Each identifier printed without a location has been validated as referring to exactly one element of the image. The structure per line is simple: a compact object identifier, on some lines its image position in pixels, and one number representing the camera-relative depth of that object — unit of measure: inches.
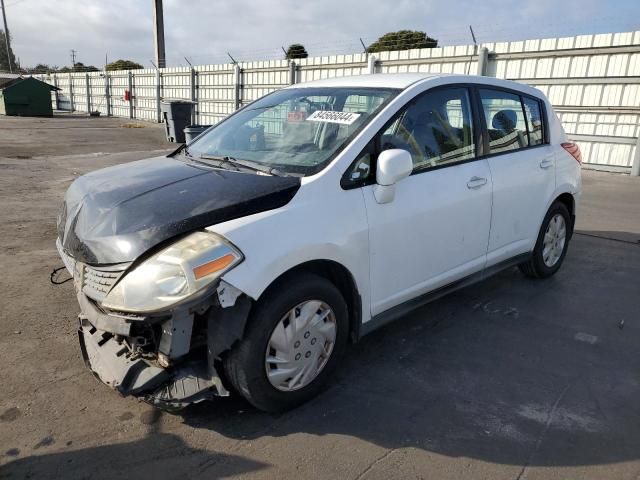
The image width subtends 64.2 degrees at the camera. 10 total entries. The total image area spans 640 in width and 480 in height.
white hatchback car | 93.7
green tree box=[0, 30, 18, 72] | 3290.8
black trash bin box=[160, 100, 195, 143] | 664.4
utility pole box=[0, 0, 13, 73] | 2226.5
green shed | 1175.0
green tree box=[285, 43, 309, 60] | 787.5
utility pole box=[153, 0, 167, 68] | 1152.8
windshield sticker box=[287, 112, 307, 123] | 134.9
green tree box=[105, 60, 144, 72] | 2075.5
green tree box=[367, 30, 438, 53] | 1206.1
